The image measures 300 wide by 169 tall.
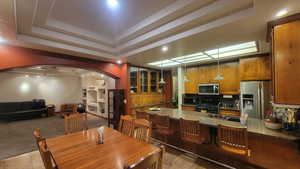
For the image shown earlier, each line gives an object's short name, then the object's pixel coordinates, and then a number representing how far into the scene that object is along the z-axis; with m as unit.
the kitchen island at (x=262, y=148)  1.84
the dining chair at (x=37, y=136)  1.50
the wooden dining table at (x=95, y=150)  1.39
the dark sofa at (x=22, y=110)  6.43
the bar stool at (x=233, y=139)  1.94
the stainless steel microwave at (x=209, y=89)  4.70
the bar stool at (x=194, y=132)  2.44
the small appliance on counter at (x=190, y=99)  5.48
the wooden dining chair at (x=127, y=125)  2.47
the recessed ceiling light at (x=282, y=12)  1.65
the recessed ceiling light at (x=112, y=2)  1.79
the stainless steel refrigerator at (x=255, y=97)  3.59
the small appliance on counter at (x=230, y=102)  4.43
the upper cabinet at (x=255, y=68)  3.63
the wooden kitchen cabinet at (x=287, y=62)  1.70
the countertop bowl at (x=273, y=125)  2.06
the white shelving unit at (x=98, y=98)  7.21
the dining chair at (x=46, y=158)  1.20
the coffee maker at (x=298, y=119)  1.96
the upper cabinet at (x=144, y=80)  5.37
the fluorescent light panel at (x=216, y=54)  3.20
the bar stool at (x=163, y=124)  2.95
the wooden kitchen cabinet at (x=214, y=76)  4.42
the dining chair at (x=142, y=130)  2.12
